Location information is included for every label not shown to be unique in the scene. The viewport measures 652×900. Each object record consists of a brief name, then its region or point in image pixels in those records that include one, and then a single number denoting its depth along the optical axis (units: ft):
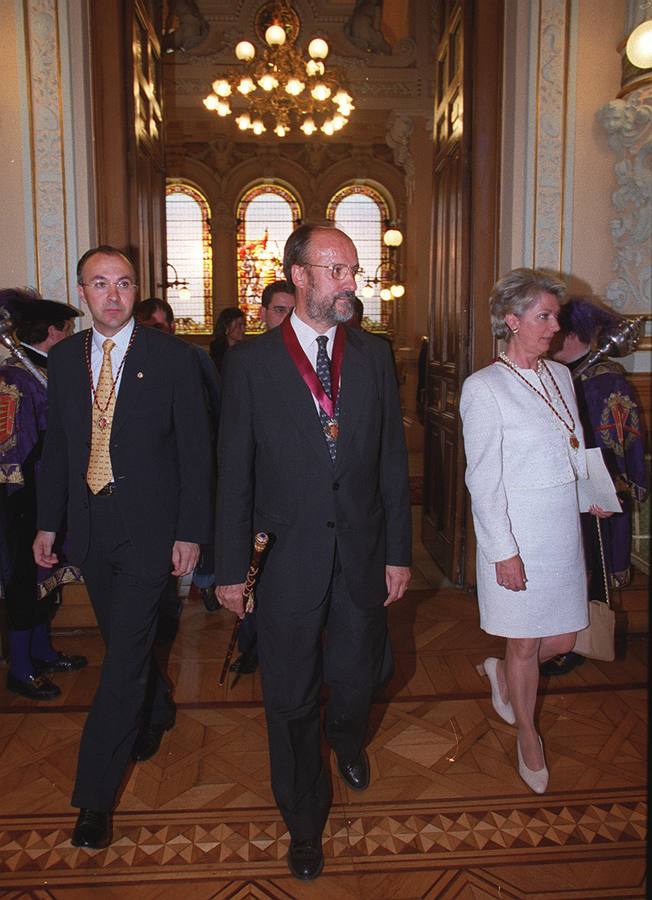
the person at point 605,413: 11.77
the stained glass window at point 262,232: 50.06
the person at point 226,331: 18.40
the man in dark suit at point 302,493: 7.64
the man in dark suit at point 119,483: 8.21
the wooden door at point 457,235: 15.17
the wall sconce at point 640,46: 12.88
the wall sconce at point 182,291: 47.67
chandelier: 28.35
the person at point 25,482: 11.20
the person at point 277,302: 13.09
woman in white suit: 8.63
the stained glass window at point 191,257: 49.73
